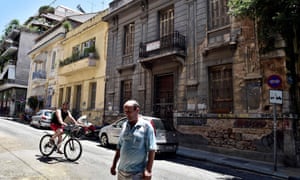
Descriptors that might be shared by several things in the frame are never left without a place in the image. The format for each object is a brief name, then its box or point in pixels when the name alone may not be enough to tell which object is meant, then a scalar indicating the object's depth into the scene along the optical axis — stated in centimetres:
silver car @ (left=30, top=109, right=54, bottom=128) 1894
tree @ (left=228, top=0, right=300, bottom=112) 740
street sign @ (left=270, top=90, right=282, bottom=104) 775
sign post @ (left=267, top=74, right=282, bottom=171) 774
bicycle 759
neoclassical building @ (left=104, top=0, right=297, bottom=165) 945
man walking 296
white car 895
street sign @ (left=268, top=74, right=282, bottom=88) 794
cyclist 777
